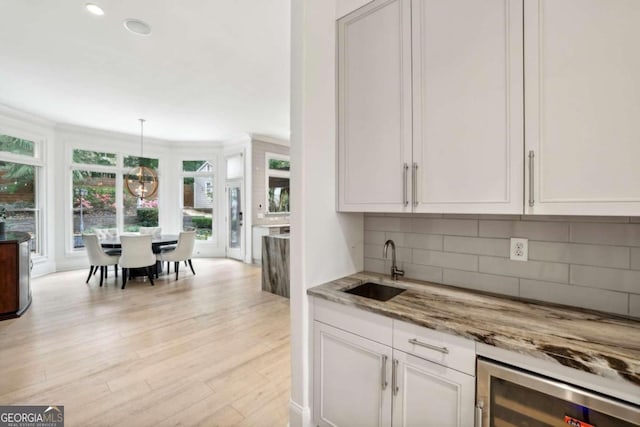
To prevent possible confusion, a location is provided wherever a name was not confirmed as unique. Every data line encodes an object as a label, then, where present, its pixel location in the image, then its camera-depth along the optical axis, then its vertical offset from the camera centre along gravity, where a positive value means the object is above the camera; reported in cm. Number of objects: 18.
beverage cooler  98 -69
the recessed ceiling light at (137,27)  264 +167
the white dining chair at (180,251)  546 -75
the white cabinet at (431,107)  136 +54
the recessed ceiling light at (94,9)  244 +167
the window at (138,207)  700 +7
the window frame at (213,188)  769 +58
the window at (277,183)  747 +70
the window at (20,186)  510 +43
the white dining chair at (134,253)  483 -69
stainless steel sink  192 -52
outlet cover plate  159 -21
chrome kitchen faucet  198 -36
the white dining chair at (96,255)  488 -74
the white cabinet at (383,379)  125 -80
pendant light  551 +53
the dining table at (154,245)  521 -62
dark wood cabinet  349 -78
